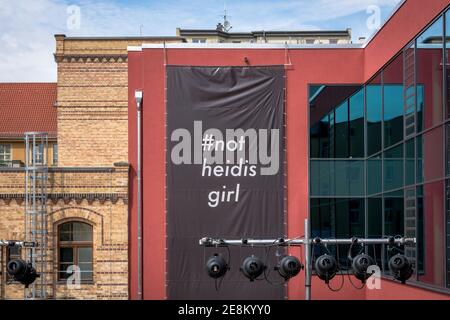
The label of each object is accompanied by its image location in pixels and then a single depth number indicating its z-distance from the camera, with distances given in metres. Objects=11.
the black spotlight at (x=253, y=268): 15.99
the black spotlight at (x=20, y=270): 15.89
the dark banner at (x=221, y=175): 20.95
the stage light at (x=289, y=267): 15.47
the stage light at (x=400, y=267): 14.67
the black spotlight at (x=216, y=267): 15.84
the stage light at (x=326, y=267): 15.35
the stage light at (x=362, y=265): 15.23
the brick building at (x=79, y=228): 21.20
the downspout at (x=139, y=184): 21.03
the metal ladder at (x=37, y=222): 21.16
